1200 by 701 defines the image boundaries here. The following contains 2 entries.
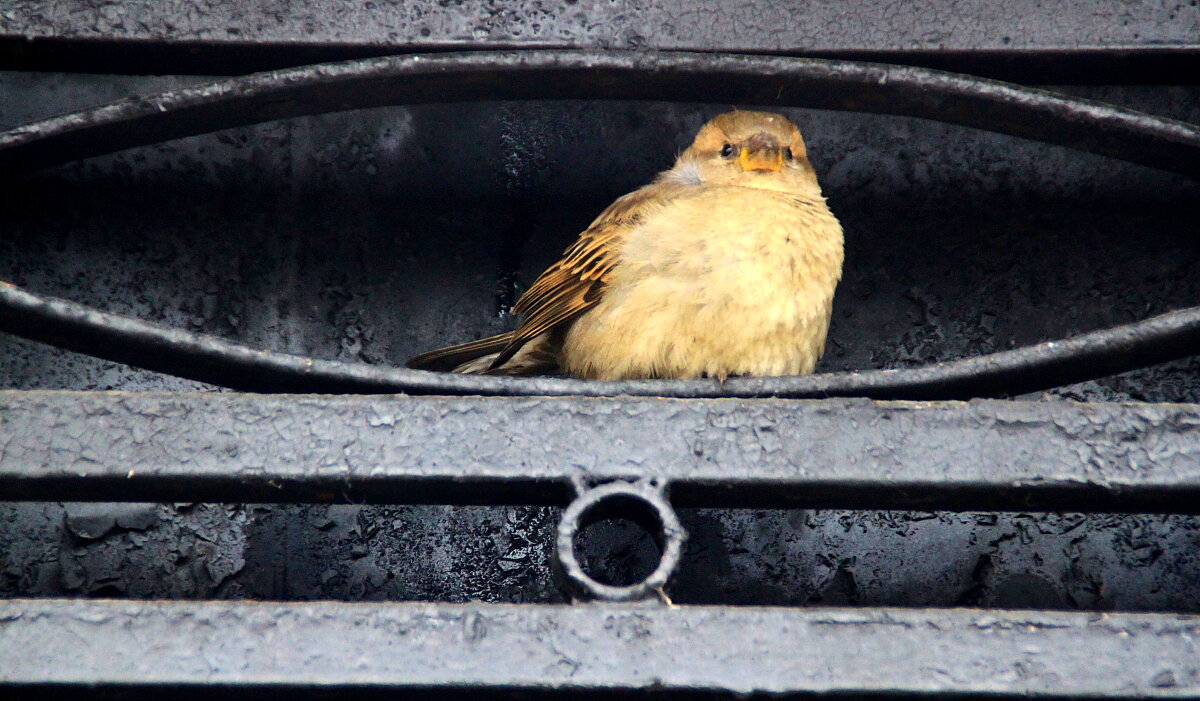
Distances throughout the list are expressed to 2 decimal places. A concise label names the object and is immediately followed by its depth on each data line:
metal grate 4.36
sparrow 4.47
